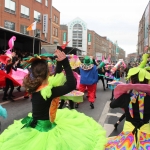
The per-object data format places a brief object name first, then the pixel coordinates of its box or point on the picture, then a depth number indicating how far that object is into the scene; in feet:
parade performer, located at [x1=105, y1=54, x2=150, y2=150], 9.09
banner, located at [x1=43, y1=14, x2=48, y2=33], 124.16
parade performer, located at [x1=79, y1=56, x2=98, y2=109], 26.45
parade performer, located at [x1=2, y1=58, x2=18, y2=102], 29.87
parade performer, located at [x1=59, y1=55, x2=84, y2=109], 19.76
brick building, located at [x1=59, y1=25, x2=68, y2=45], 257.92
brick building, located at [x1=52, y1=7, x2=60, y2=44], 142.63
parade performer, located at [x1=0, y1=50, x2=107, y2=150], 8.36
